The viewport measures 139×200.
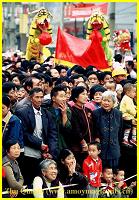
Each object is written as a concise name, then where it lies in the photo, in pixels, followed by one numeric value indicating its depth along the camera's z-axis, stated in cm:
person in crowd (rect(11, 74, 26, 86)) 1752
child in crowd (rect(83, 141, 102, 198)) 1352
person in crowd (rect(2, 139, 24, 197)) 1220
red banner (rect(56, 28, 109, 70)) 2316
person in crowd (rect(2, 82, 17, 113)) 1457
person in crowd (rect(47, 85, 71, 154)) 1371
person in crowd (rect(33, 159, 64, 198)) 1224
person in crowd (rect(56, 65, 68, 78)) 2048
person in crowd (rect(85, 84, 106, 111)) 1501
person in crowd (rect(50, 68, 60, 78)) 1900
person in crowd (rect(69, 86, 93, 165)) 1385
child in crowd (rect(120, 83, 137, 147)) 1497
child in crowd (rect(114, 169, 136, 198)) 1387
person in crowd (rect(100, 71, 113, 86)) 1815
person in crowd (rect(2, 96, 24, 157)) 1277
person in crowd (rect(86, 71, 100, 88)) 1792
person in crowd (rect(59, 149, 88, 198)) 1286
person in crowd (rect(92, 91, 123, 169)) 1417
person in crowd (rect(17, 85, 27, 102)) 1490
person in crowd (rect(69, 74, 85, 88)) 1671
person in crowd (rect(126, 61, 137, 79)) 2400
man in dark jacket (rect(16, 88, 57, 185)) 1324
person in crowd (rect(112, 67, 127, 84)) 1869
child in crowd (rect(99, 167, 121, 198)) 1349
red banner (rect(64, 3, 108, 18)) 4624
